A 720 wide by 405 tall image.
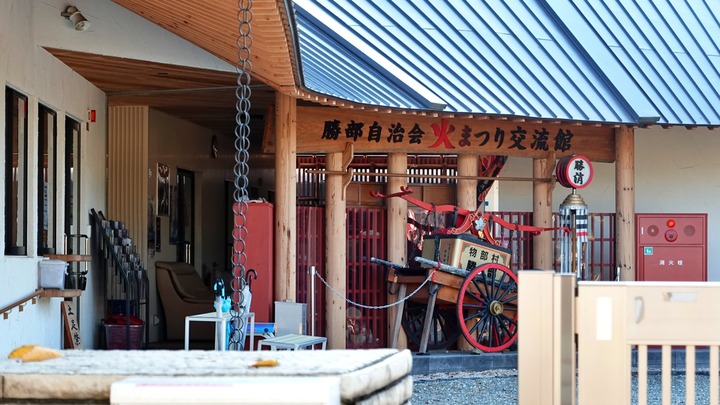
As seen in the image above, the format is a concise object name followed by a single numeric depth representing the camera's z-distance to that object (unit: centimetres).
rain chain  779
